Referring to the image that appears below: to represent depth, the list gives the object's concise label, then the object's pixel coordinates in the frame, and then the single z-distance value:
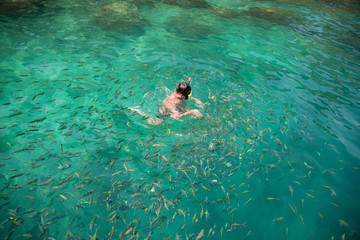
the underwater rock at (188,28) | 12.00
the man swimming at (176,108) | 6.22
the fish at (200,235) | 3.91
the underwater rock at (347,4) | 20.20
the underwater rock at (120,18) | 11.80
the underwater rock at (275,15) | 15.46
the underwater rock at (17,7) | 11.71
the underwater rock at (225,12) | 15.54
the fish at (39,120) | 5.71
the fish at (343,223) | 4.32
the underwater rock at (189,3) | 16.38
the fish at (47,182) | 4.45
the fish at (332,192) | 4.99
